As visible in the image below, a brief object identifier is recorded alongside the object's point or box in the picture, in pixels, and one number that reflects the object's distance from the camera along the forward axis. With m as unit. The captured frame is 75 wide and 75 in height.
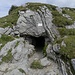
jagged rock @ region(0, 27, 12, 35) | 14.54
